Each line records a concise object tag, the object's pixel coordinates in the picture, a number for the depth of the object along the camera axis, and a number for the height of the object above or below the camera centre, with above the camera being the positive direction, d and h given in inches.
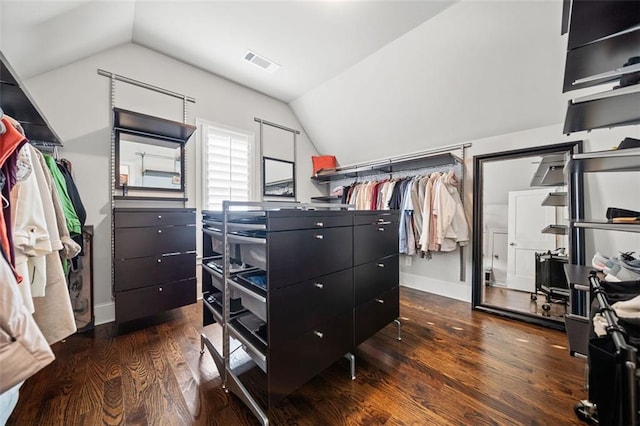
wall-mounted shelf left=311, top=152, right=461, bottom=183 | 117.0 +25.7
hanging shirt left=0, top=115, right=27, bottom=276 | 32.8 +6.8
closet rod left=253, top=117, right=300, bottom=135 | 140.9 +54.2
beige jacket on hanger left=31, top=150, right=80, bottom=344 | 43.6 -16.7
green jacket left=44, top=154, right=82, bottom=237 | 70.9 +4.6
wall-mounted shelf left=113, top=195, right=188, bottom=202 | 97.9 +6.9
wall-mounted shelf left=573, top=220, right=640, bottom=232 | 40.7 -2.6
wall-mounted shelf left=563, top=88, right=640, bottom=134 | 42.8 +19.2
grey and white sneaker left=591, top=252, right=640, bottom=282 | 49.9 -12.5
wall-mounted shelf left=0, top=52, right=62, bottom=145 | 41.6 +23.8
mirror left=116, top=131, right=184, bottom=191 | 99.3 +22.2
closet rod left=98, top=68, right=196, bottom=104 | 96.1 +55.3
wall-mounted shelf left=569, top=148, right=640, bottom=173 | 39.4 +10.0
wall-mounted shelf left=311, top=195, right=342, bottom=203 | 167.3 +10.2
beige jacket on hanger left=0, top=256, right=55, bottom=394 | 23.4 -12.6
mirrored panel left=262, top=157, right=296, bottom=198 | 145.0 +22.2
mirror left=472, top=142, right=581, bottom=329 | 95.4 -9.4
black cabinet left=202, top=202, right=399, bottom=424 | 47.3 -17.4
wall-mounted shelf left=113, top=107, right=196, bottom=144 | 89.7 +35.5
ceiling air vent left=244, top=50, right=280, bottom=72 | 107.9 +70.6
